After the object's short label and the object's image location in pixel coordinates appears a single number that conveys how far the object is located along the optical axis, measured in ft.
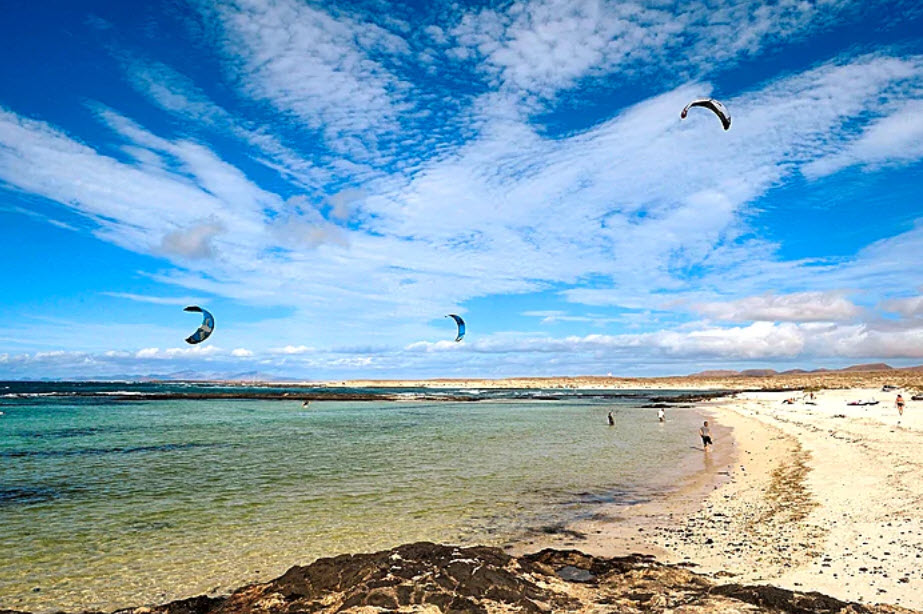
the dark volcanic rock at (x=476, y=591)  22.21
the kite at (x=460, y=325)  116.67
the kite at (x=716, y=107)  48.70
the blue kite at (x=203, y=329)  76.85
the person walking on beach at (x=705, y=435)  83.15
